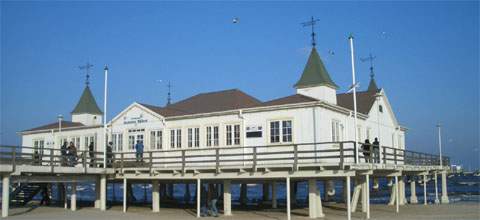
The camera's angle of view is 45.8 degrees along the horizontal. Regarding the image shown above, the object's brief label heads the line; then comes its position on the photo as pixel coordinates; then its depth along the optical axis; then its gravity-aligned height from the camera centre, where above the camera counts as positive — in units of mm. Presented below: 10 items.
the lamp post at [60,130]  37625 +1913
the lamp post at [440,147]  41456 +710
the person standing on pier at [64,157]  28214 +89
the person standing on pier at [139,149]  30594 +511
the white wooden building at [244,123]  28484 +2005
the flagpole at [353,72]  25094 +3763
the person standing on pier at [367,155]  25297 +123
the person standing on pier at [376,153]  26912 +214
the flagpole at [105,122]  29959 +1967
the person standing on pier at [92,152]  29203 +342
